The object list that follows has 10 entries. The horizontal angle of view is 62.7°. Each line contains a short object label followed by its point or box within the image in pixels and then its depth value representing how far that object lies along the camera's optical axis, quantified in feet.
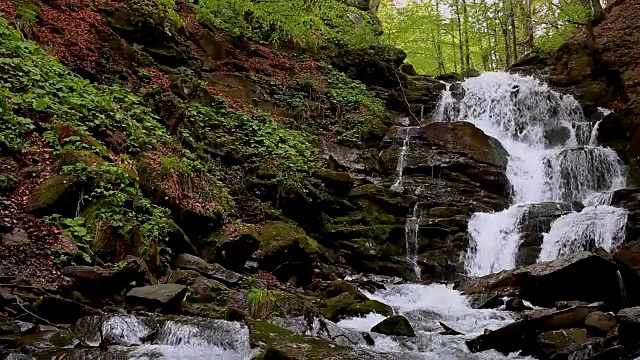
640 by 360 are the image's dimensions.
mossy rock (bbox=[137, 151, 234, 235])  28.73
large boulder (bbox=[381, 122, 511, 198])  48.96
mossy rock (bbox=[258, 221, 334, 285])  32.65
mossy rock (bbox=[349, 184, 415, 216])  44.78
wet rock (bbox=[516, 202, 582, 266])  39.96
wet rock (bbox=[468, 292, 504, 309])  29.68
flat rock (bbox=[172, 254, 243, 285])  26.78
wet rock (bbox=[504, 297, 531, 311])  28.37
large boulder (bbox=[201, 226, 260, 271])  30.07
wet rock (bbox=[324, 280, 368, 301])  29.45
